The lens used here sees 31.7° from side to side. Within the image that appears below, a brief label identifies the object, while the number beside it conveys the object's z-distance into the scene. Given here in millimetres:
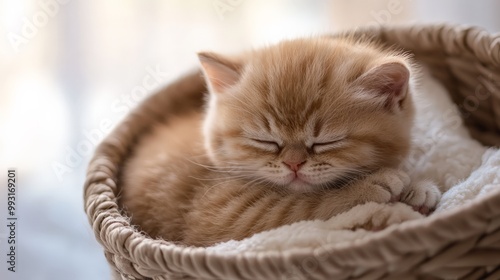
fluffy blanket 254
